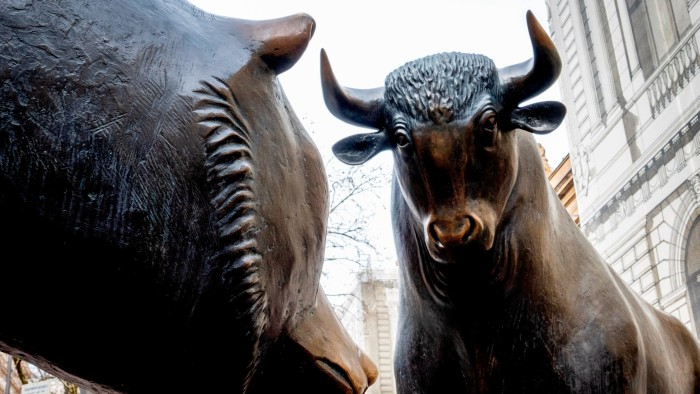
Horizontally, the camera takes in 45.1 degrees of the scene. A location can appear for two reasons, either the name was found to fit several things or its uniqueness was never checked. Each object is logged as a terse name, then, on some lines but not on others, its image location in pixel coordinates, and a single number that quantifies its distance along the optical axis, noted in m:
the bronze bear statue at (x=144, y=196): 0.79
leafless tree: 13.28
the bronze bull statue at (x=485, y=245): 2.76
